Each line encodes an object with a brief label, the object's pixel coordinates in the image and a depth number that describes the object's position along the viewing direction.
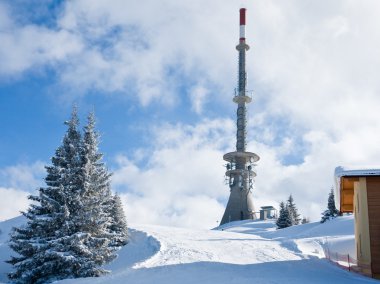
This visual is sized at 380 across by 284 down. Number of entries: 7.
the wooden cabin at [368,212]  16.44
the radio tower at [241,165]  93.12
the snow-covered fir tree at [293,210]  75.44
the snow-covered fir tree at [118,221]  34.24
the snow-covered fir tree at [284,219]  68.09
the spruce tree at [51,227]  19.98
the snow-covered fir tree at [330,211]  63.21
